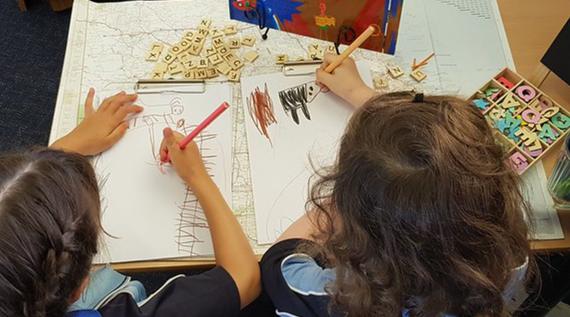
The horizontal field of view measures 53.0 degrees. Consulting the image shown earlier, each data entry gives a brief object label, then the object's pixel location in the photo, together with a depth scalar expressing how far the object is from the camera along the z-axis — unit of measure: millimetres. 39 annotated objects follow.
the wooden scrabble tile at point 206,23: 1156
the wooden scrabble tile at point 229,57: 1109
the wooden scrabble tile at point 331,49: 1120
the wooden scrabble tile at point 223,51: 1116
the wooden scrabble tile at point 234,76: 1089
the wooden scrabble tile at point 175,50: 1117
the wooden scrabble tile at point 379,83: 1078
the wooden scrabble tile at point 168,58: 1106
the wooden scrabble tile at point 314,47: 1122
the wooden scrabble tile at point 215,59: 1105
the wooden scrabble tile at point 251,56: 1111
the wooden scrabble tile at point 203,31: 1143
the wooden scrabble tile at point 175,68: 1094
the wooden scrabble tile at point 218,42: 1128
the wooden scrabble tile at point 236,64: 1100
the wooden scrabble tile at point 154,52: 1109
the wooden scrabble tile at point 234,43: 1129
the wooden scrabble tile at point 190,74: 1085
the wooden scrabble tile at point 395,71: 1085
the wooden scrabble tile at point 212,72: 1092
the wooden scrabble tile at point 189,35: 1136
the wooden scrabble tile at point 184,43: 1123
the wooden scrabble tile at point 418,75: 1080
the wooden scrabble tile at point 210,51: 1118
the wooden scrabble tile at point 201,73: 1087
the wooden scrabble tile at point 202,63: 1103
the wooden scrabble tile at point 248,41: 1133
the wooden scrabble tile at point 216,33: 1144
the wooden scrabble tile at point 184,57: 1111
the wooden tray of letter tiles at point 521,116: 960
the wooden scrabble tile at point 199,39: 1131
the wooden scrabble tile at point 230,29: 1147
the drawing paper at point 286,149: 947
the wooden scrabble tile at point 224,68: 1097
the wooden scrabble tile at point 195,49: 1118
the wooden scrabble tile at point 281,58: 1107
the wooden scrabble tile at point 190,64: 1102
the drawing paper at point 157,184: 910
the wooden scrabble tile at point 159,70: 1086
